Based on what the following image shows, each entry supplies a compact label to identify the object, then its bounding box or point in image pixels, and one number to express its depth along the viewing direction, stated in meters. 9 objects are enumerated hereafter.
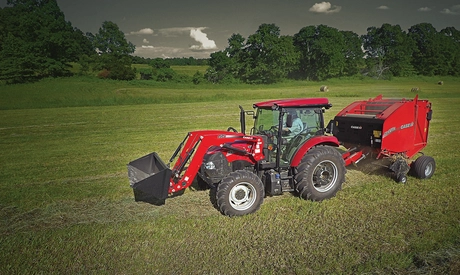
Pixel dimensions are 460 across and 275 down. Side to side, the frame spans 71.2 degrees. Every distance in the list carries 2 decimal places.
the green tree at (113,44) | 50.81
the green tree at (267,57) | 53.88
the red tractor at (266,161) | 5.52
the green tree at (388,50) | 59.22
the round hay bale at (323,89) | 38.60
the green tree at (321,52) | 59.12
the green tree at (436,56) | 62.22
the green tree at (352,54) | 60.66
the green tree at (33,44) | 37.78
